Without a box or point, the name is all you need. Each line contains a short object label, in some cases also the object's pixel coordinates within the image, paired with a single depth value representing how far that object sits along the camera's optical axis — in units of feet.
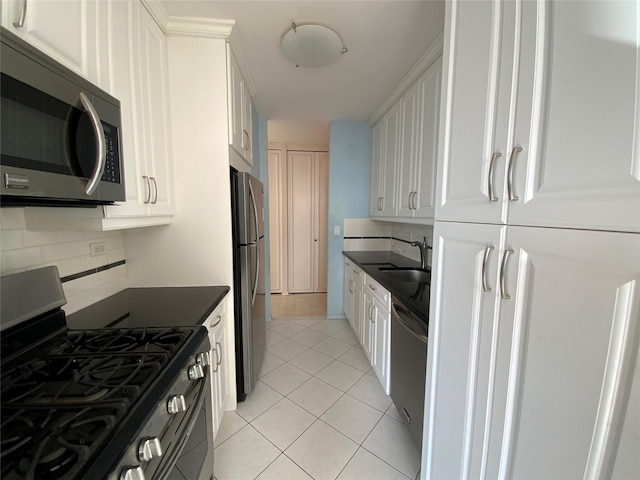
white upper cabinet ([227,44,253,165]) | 5.37
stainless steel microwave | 2.07
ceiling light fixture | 5.07
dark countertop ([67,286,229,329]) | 3.88
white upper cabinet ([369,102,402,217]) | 7.98
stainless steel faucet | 7.63
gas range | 1.74
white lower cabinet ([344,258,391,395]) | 6.21
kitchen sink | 7.50
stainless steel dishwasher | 4.38
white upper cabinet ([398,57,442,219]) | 5.72
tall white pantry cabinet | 1.58
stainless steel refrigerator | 5.68
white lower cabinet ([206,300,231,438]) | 4.79
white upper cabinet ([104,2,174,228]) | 3.64
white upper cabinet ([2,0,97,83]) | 2.20
